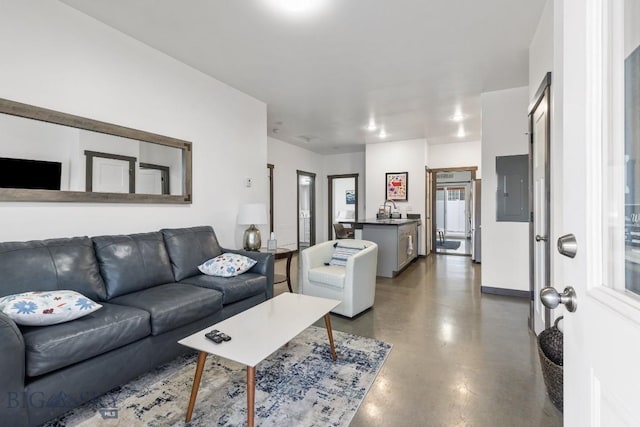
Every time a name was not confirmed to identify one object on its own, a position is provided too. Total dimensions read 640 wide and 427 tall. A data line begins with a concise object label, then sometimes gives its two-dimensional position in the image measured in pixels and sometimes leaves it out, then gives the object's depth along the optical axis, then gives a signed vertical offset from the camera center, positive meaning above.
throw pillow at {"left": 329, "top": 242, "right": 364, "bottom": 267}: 3.47 -0.49
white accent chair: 3.00 -0.70
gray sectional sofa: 1.43 -0.62
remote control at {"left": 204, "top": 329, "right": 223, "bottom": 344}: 1.59 -0.68
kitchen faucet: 6.56 +0.11
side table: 3.54 -0.53
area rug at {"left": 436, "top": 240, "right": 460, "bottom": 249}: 8.26 -0.99
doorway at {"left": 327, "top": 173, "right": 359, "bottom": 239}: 9.86 +0.35
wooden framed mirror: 2.06 +0.43
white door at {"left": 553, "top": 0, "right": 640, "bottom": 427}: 0.53 -0.01
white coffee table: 1.46 -0.70
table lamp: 3.57 -0.11
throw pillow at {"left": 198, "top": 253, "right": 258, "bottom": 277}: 2.77 -0.51
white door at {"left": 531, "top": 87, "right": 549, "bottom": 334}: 2.27 +0.01
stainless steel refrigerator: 6.09 -0.27
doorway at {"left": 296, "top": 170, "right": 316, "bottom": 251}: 7.95 +0.03
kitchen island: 4.81 -0.50
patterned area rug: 1.60 -1.10
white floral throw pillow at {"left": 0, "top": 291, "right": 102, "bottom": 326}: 1.54 -0.51
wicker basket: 1.59 -0.86
